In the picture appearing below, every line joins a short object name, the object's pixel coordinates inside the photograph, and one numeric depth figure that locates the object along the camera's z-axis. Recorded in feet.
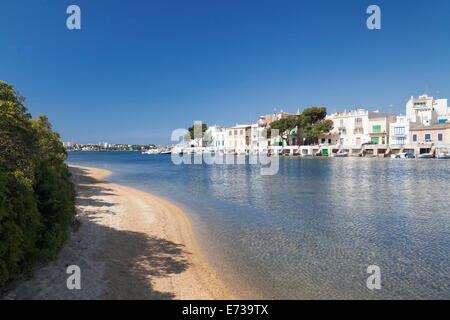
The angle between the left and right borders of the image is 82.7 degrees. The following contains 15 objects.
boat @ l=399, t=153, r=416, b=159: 222.28
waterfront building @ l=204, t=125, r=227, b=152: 405.39
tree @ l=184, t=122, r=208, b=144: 474.90
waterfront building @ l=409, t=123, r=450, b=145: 209.56
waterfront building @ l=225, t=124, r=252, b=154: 370.98
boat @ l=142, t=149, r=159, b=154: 600.89
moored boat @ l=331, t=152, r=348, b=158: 262.12
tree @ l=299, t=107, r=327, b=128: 292.61
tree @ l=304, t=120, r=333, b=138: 272.10
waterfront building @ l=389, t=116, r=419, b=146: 229.25
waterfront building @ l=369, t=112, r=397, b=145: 247.91
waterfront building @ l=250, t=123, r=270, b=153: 337.52
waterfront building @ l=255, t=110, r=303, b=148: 315.99
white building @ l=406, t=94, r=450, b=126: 242.37
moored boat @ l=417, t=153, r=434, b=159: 212.64
